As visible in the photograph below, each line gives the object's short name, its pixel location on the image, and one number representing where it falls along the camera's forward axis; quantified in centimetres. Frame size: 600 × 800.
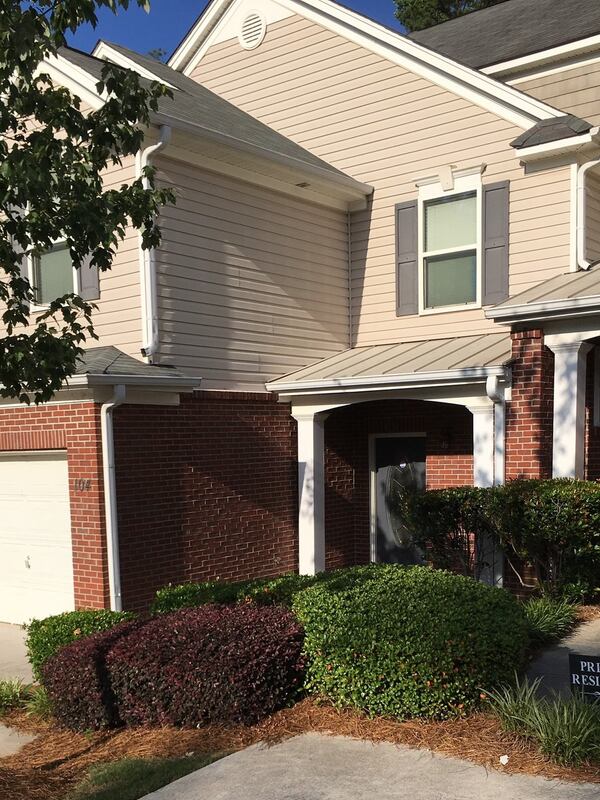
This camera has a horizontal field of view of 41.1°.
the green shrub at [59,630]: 774
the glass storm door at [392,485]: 1224
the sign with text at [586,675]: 506
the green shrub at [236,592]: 759
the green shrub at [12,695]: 742
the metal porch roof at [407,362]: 992
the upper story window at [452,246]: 1127
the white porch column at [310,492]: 1157
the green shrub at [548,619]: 723
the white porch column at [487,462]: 942
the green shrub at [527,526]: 802
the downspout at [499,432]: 955
